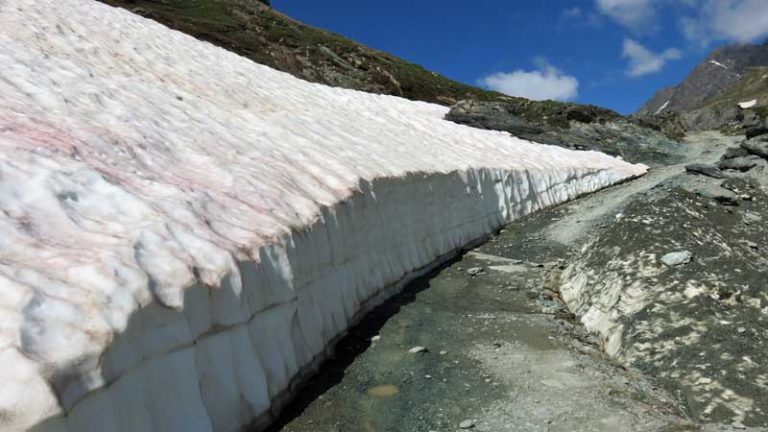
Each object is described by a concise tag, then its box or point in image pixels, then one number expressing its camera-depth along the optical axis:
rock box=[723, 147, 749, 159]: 21.36
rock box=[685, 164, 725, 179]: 19.41
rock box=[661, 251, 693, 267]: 9.26
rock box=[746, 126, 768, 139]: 24.61
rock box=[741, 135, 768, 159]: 20.30
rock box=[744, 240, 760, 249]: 12.35
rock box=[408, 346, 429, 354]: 8.16
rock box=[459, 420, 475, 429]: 6.23
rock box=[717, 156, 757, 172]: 20.05
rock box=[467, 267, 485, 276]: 12.27
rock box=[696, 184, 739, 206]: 15.30
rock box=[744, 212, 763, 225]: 14.17
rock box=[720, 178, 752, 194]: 17.06
